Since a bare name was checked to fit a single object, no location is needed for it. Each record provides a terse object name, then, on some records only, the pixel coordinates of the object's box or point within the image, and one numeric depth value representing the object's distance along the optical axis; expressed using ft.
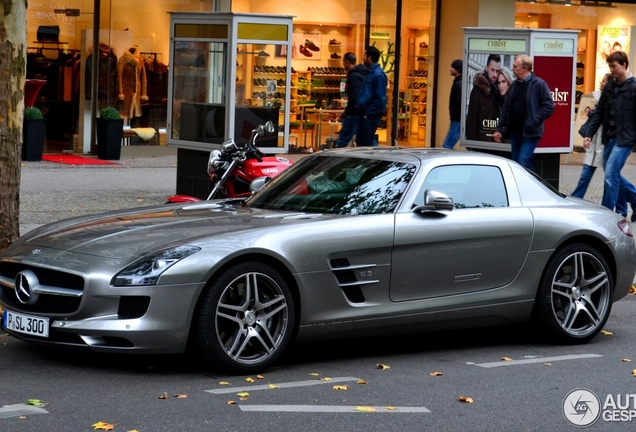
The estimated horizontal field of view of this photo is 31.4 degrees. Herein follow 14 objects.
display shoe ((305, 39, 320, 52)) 72.38
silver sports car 21.13
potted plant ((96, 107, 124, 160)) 63.36
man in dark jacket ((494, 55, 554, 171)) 42.80
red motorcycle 36.22
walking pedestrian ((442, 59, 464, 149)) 53.21
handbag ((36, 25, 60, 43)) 65.05
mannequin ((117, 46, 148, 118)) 67.05
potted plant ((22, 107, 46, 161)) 59.93
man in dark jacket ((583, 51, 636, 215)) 42.24
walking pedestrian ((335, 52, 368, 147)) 51.62
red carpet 62.03
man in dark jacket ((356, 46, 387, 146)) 50.37
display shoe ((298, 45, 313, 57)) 72.23
